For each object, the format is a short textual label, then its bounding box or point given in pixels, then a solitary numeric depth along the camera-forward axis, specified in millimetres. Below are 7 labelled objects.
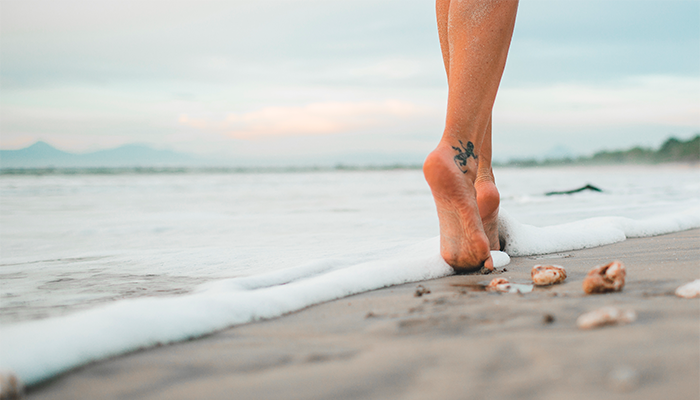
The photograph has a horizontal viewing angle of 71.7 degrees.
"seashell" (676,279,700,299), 989
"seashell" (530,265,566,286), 1308
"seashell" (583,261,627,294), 1109
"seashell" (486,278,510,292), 1263
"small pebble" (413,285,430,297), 1269
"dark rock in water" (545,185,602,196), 5731
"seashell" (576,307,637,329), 816
